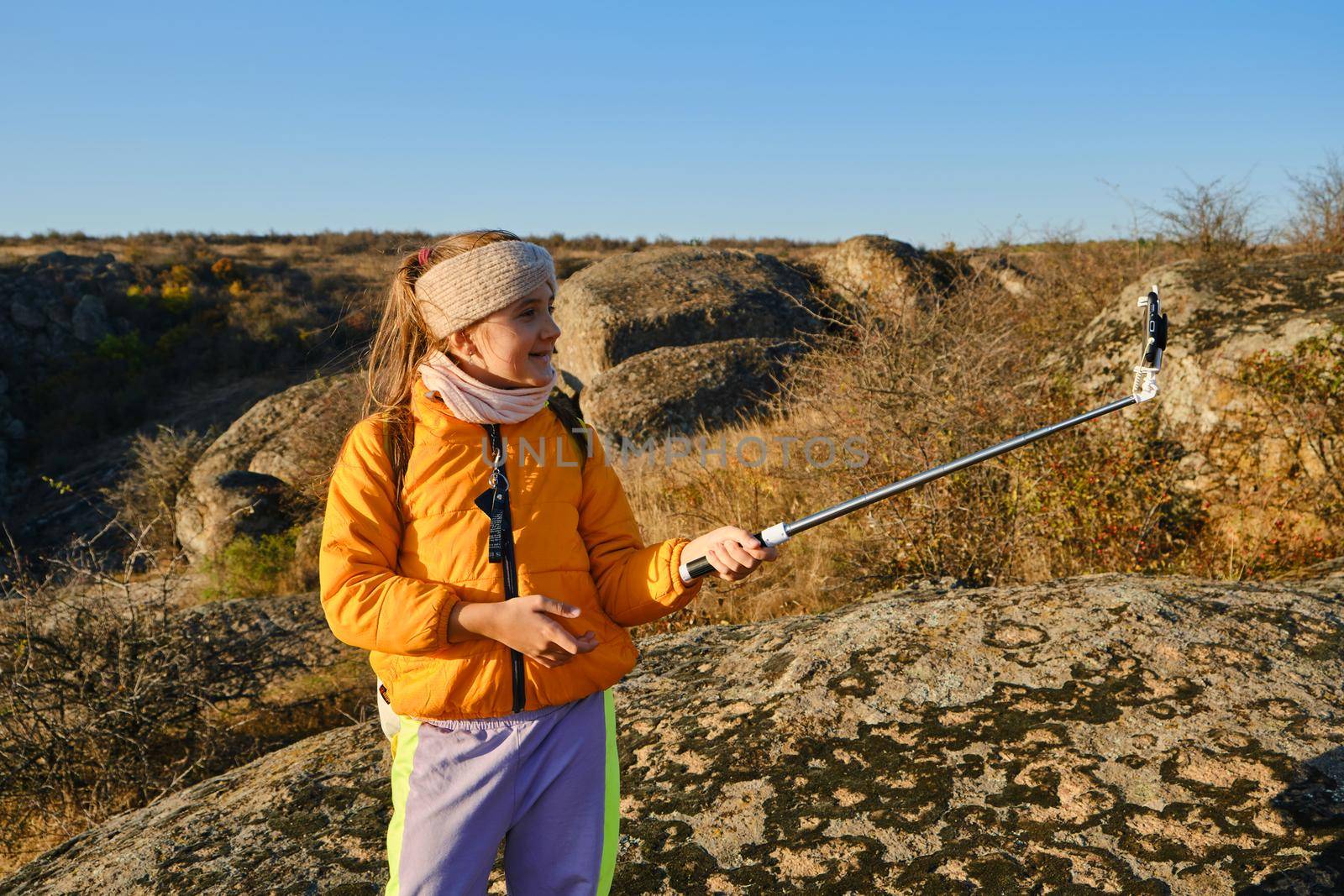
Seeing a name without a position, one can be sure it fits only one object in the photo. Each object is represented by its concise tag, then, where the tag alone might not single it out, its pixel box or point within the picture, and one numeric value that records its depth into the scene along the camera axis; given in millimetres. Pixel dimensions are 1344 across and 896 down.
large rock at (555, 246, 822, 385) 11812
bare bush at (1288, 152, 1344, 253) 11031
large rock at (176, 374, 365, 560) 11578
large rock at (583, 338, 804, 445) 9990
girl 1671
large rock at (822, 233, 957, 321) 13359
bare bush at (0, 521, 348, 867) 4215
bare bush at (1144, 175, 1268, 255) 12078
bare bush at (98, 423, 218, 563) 13047
